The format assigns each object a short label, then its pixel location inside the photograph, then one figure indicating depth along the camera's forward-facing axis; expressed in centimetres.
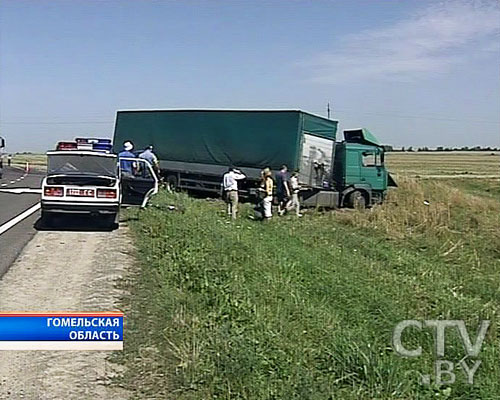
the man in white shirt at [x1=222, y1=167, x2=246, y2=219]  2219
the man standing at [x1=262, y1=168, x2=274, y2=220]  2256
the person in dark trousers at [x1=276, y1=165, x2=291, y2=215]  2498
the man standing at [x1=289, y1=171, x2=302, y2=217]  2517
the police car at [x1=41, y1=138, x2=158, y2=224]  1666
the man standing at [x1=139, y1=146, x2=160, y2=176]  2243
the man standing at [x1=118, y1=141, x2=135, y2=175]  1939
